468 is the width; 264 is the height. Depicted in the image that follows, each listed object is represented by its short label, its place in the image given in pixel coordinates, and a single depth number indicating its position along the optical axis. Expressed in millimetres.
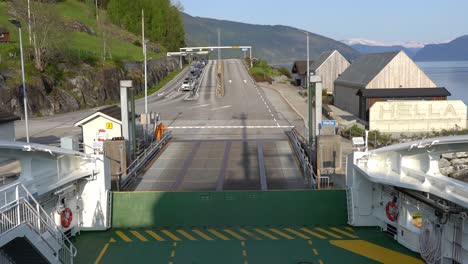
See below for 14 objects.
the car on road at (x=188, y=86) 79138
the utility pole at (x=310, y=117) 29600
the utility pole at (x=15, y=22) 26923
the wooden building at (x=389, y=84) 55062
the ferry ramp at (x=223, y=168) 25781
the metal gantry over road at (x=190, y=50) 110588
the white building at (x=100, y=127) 30156
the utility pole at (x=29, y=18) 60962
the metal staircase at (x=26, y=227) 13914
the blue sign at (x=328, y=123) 26719
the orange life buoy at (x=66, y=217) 19500
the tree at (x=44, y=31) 61656
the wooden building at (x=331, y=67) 82938
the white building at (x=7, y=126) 30359
